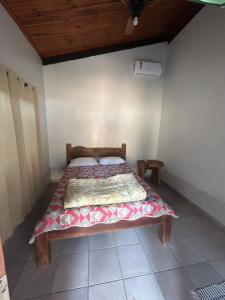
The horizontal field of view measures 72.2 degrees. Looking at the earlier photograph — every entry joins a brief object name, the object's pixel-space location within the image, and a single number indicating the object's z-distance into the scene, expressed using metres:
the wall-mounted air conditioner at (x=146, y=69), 3.12
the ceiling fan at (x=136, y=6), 1.48
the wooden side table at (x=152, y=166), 3.23
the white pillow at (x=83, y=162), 2.91
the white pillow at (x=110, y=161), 3.04
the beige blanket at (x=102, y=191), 1.55
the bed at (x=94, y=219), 1.43
